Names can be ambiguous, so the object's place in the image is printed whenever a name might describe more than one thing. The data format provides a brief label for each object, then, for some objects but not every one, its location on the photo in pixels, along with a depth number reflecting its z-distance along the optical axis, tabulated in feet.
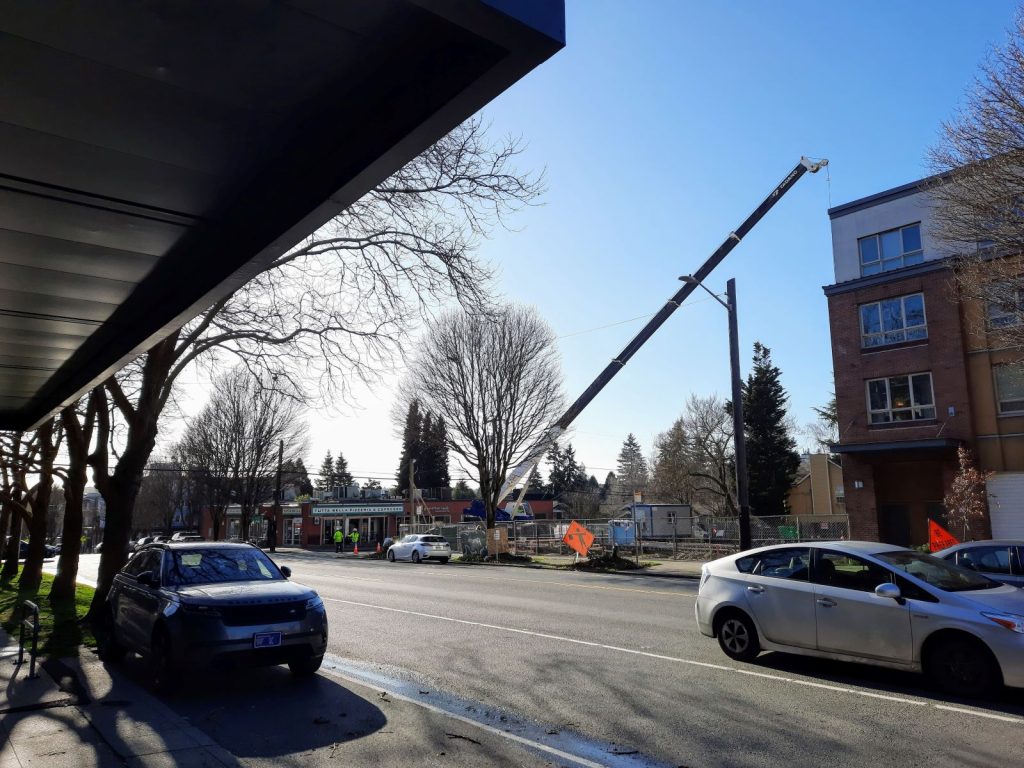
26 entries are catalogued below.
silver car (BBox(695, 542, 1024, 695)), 23.62
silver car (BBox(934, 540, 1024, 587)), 34.42
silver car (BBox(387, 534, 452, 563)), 122.42
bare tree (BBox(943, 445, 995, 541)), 82.79
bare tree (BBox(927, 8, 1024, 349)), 43.75
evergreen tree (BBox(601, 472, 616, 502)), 375.86
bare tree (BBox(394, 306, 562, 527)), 122.93
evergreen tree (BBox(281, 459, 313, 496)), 187.51
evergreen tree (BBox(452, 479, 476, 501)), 322.55
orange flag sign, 63.82
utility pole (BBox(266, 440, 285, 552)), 174.29
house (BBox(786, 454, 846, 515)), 188.14
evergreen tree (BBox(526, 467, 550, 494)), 346.64
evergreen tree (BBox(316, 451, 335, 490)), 351.36
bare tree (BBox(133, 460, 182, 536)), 230.79
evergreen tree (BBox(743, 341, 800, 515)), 173.58
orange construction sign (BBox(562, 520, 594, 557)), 97.86
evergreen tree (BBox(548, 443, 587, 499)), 345.72
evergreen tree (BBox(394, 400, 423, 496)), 129.18
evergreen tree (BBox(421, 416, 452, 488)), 286.70
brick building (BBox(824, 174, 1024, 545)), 86.69
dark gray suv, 26.17
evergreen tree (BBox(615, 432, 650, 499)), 338.54
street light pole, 71.92
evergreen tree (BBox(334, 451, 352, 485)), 346.13
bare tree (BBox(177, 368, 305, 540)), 168.25
